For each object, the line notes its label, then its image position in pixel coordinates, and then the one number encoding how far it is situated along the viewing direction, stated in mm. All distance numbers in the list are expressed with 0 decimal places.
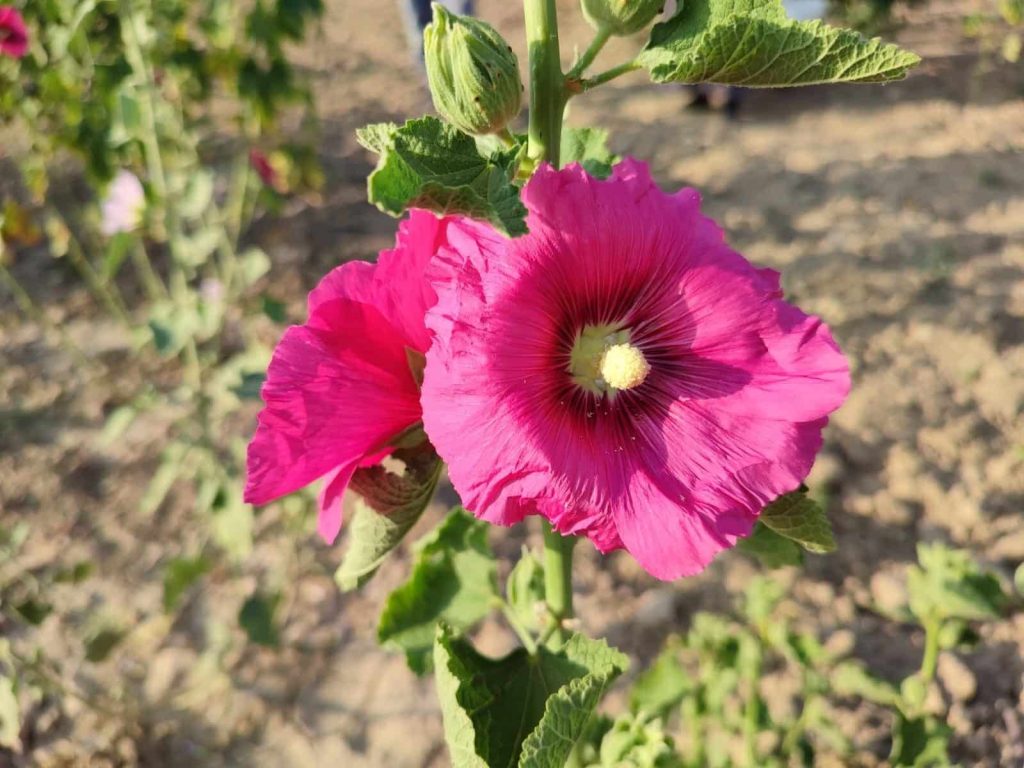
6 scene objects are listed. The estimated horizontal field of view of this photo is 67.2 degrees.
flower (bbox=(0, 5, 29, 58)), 592
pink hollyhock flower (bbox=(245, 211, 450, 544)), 183
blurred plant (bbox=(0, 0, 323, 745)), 499
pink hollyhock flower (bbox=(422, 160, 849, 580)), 170
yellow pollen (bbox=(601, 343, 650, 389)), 186
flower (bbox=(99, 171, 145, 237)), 690
